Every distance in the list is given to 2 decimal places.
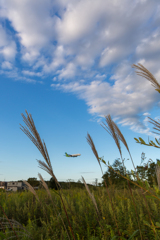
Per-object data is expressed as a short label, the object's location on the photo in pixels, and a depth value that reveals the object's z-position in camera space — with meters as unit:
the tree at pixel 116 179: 18.42
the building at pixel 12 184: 49.75
